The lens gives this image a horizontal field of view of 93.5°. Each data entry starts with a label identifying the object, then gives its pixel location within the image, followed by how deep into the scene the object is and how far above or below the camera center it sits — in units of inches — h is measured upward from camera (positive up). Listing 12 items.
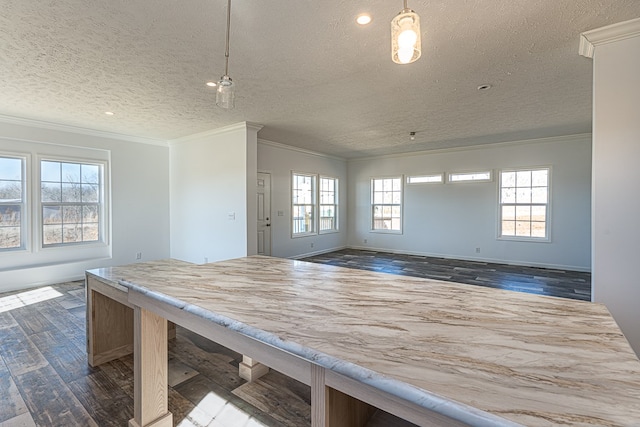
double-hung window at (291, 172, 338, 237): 274.4 +5.2
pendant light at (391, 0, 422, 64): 48.9 +28.9
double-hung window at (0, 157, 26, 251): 171.8 +3.6
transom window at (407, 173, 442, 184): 280.4 +29.2
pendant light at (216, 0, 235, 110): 69.8 +27.5
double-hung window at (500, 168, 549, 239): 236.7 +5.2
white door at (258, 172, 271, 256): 240.5 -3.4
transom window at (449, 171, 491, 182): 257.3 +29.1
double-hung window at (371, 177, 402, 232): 305.0 +5.7
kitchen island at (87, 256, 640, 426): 24.0 -14.7
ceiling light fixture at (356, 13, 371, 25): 79.6 +51.4
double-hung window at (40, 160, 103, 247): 187.6 +5.0
